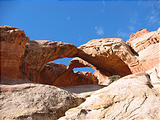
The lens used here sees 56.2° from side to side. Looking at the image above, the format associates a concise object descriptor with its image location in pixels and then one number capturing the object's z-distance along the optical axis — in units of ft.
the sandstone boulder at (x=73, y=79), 76.54
